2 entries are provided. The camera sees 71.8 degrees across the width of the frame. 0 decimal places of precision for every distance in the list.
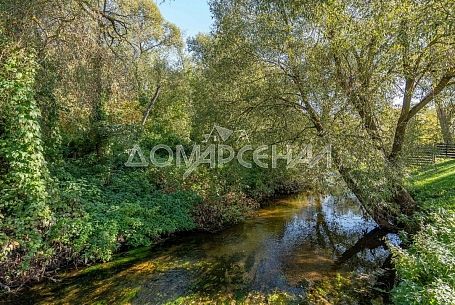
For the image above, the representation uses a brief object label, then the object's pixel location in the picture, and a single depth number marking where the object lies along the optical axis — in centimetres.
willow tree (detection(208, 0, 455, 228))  782
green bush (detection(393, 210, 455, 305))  429
